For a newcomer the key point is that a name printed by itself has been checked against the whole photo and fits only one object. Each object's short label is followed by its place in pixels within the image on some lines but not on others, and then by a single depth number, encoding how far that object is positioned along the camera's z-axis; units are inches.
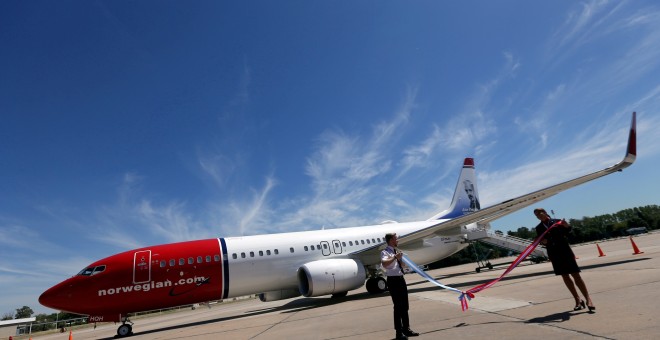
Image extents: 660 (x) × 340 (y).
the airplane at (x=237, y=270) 487.2
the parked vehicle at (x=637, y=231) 2869.1
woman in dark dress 225.6
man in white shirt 203.8
